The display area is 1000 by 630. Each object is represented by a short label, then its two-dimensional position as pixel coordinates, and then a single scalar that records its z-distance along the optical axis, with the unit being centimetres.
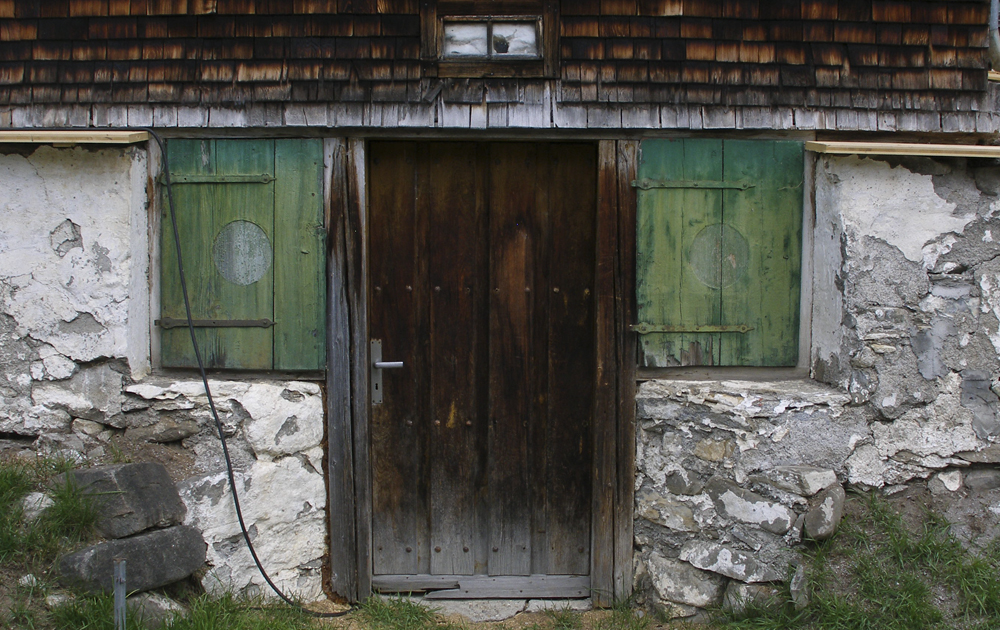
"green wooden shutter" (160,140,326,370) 328
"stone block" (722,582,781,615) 306
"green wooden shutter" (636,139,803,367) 329
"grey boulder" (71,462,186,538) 289
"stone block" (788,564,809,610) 298
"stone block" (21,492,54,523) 287
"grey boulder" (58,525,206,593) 273
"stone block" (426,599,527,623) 333
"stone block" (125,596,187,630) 276
